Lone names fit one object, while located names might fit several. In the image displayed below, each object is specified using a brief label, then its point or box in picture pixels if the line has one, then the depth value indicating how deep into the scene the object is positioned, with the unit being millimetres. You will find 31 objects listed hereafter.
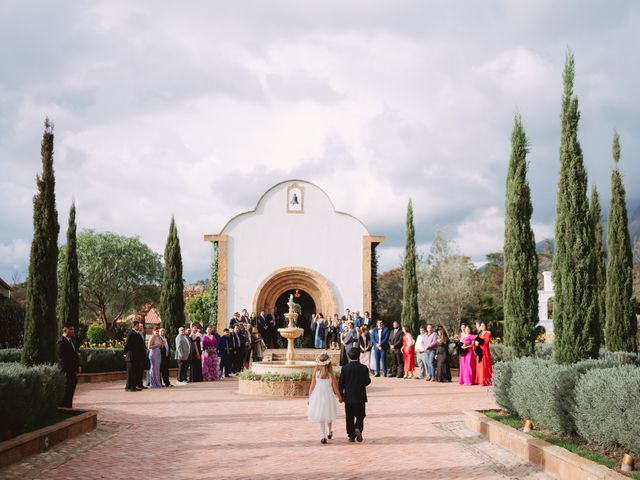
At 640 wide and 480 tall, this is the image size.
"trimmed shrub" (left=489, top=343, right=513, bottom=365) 20078
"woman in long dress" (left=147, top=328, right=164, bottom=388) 17594
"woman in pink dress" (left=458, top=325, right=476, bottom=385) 18219
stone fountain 15969
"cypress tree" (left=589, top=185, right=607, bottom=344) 19375
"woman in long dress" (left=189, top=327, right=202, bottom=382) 19453
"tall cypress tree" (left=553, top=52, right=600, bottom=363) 10094
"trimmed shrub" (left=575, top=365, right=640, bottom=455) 6785
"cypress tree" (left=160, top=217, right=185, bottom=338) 23344
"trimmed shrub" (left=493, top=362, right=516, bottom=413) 10383
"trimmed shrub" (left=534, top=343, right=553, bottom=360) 18498
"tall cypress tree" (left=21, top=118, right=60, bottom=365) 11453
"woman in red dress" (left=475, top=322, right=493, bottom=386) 17891
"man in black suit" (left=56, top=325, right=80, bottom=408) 11859
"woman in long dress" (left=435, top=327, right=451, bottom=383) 18922
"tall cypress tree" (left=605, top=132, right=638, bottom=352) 17156
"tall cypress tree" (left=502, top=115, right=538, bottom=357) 12320
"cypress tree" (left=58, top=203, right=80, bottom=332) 18344
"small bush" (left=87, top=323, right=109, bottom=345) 35875
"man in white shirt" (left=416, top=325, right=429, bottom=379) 19875
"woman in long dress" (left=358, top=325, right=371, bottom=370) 21188
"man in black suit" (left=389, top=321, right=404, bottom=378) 20812
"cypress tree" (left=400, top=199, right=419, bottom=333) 24297
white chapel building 27391
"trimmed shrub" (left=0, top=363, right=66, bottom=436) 8461
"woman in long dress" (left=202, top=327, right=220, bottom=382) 20094
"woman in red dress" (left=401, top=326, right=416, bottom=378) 20797
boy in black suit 9469
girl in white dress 9406
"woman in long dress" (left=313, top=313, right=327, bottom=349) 25422
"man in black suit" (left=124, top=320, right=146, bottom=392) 16297
